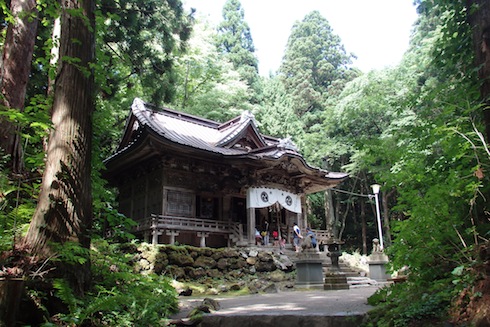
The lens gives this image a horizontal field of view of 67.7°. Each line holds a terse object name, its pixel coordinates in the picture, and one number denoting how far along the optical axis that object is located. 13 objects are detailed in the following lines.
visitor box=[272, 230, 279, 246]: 17.38
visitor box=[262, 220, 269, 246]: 17.02
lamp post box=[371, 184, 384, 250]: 15.65
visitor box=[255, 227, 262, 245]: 16.73
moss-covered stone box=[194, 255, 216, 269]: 12.93
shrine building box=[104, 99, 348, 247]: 15.20
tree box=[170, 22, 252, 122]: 25.72
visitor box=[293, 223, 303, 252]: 16.75
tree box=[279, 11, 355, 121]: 34.81
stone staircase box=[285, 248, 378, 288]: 12.90
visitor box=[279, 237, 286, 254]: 16.02
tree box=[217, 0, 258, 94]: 33.25
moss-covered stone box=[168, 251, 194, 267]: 12.45
